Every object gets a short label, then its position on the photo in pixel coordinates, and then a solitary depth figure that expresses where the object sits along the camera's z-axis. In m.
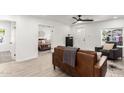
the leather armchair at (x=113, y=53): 3.37
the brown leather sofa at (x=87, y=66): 1.57
